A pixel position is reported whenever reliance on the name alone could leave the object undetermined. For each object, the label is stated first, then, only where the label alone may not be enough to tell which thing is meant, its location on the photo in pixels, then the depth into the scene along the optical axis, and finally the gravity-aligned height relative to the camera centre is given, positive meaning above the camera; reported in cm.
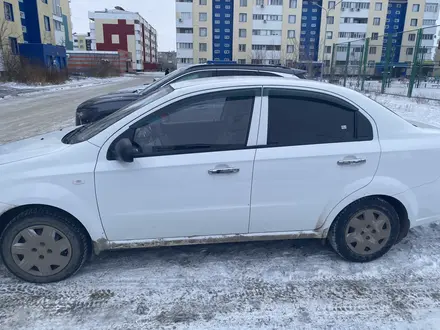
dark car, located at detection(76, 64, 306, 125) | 683 -31
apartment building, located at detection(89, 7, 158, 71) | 8025 +799
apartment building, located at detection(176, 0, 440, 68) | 5938 +745
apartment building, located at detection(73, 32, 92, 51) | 11448 +814
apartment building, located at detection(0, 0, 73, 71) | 3531 +413
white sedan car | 278 -89
